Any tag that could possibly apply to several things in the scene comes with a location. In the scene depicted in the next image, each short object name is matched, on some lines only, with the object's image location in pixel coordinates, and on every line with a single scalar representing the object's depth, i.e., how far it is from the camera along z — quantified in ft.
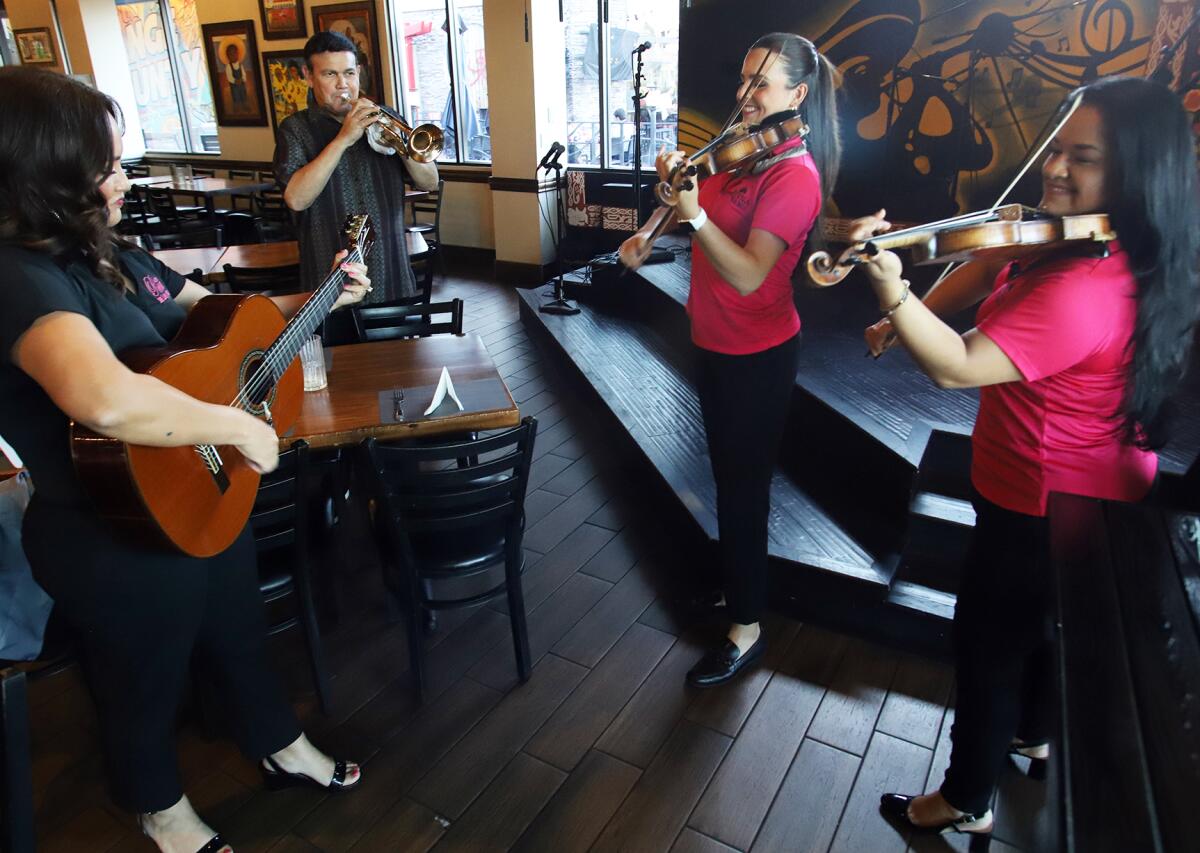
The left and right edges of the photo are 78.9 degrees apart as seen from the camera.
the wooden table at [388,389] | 6.27
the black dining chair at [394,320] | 9.00
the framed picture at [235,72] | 26.35
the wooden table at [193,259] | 12.25
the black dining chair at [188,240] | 15.29
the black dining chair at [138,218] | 18.17
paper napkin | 6.57
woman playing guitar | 3.28
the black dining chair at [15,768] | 2.57
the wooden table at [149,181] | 21.89
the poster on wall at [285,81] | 25.53
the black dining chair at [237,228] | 21.50
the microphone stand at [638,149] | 15.98
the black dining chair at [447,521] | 5.73
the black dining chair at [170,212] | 18.71
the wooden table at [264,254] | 12.37
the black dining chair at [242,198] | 27.43
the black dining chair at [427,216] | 20.63
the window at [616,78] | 19.43
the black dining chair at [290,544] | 5.48
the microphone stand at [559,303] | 16.94
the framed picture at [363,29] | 23.47
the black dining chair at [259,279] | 10.52
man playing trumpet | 7.79
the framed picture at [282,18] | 24.64
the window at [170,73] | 28.84
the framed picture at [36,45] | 30.04
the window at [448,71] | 22.62
